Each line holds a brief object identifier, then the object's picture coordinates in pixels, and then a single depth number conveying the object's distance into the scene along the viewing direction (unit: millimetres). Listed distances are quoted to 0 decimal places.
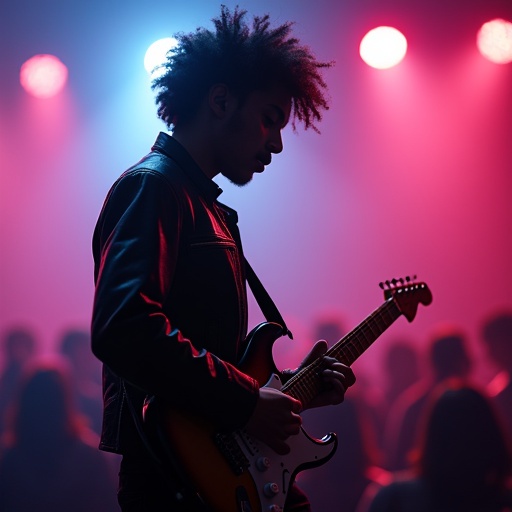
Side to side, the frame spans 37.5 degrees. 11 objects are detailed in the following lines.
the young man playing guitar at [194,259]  1728
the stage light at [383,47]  7988
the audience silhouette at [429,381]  4910
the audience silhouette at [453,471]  3391
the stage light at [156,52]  7418
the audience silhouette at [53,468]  3912
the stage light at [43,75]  7457
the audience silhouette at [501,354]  4961
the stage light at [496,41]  7875
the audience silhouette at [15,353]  6520
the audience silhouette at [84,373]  5641
